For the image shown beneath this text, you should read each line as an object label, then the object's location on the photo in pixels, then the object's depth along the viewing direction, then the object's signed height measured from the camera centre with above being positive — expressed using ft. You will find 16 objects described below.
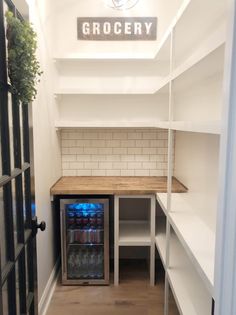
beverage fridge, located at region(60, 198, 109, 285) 8.45 -3.70
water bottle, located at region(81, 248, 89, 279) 8.74 -4.45
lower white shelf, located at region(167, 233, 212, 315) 4.88 -3.31
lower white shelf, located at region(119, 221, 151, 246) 8.36 -3.52
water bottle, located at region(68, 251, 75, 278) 8.64 -4.50
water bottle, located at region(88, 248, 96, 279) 8.70 -4.47
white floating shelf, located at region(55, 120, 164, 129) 8.88 +0.12
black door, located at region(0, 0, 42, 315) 3.51 -1.25
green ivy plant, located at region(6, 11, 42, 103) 3.53 +0.96
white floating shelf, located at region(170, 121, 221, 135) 3.12 +0.03
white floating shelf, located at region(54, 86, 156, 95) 8.83 +1.21
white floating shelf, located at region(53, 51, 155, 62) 8.72 +2.33
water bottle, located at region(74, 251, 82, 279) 8.71 -4.51
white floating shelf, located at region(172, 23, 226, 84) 3.17 +1.07
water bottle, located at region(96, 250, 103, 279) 8.66 -4.50
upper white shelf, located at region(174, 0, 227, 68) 4.28 +2.05
